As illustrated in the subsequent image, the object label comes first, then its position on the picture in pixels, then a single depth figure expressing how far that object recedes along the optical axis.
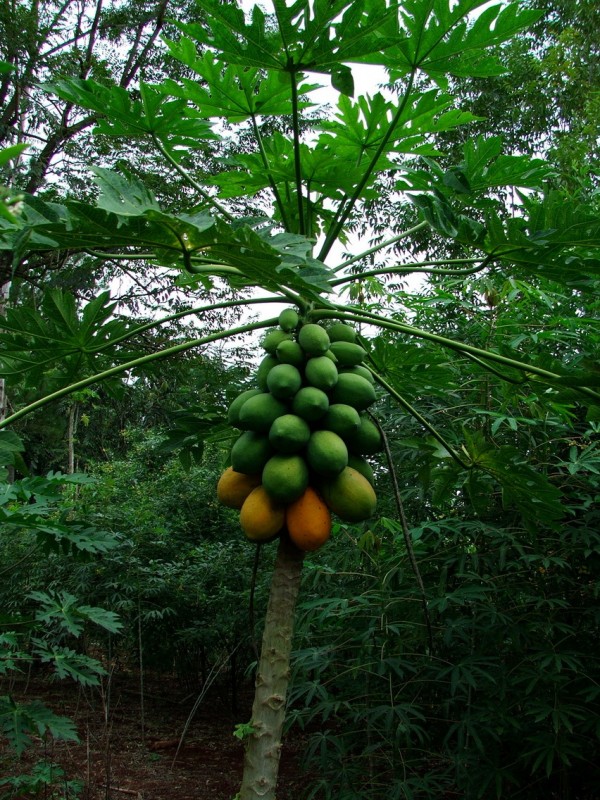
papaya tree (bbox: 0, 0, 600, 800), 1.28
